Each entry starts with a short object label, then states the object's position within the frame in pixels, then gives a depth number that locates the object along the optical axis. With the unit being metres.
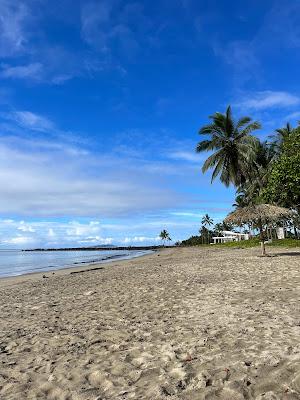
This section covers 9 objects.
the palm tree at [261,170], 38.48
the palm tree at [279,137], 40.41
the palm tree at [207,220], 137.00
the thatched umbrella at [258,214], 22.19
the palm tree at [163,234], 171.75
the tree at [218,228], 126.44
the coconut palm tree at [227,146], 35.53
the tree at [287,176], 20.28
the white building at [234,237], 87.97
